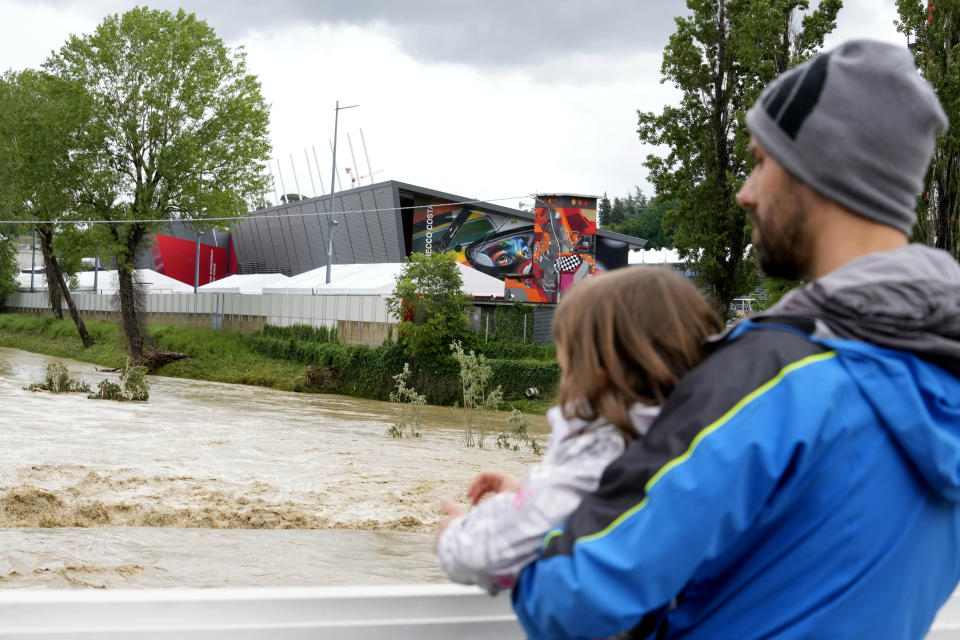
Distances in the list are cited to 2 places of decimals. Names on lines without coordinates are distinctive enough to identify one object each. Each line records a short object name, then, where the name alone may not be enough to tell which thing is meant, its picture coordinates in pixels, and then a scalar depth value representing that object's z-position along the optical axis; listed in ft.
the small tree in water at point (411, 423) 62.21
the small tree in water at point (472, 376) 61.68
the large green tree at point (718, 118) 70.08
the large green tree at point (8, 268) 177.88
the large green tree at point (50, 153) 103.50
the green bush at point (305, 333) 107.76
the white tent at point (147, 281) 165.58
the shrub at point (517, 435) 56.54
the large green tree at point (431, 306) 94.02
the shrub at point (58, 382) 79.97
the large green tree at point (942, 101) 56.65
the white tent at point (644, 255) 168.74
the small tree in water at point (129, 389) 77.15
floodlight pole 126.72
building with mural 115.96
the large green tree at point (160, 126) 104.42
